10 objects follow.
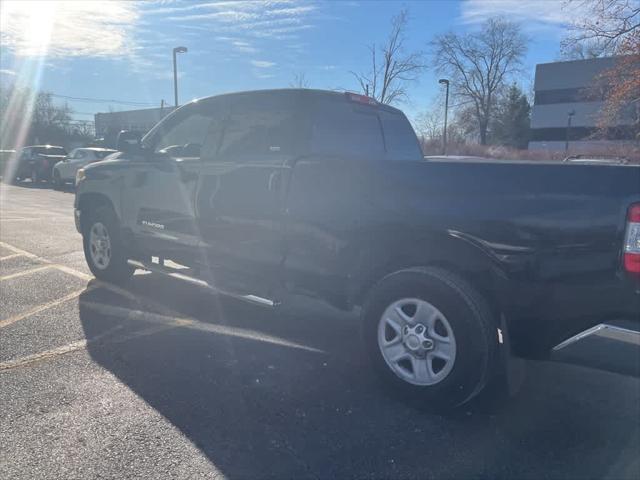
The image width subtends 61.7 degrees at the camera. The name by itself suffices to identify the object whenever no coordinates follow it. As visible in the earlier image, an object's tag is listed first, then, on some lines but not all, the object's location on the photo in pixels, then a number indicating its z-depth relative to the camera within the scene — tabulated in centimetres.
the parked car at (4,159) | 2792
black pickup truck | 280
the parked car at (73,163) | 2066
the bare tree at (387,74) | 2447
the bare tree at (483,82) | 5441
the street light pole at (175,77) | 2495
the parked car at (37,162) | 2398
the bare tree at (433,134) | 3803
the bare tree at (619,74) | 1521
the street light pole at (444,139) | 2735
